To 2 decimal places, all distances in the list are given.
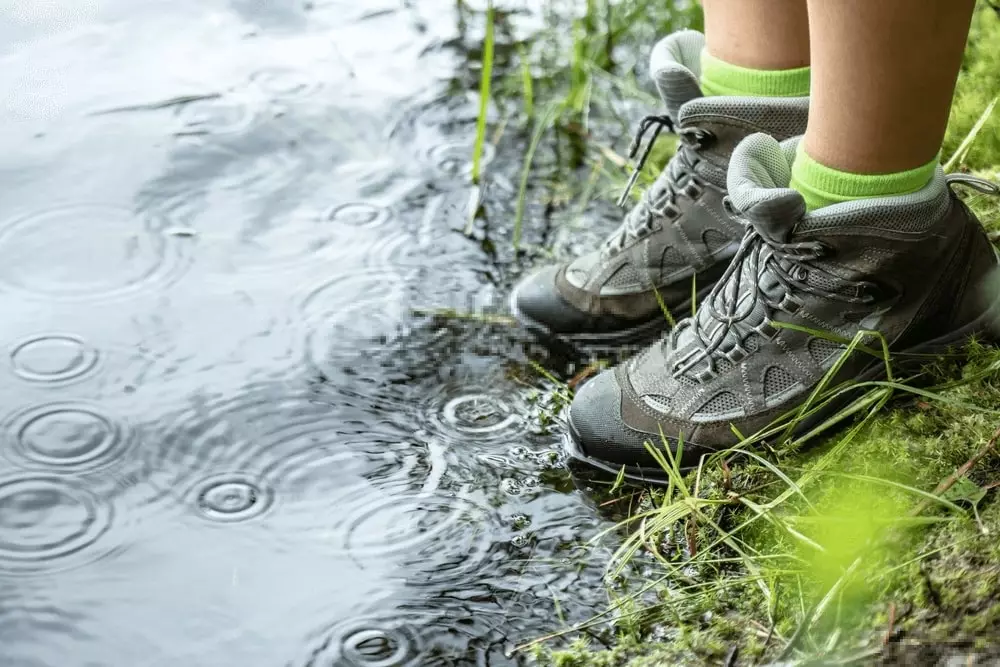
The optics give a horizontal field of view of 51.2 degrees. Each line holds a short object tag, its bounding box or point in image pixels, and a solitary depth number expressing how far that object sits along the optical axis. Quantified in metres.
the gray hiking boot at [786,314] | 1.45
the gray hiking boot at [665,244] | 1.79
